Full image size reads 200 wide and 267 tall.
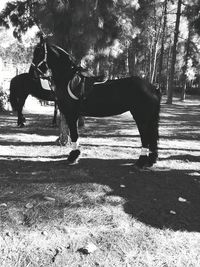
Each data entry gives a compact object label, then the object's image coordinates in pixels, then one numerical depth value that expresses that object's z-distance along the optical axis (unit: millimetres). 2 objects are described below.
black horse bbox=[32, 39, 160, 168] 4536
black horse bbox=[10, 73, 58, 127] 5046
